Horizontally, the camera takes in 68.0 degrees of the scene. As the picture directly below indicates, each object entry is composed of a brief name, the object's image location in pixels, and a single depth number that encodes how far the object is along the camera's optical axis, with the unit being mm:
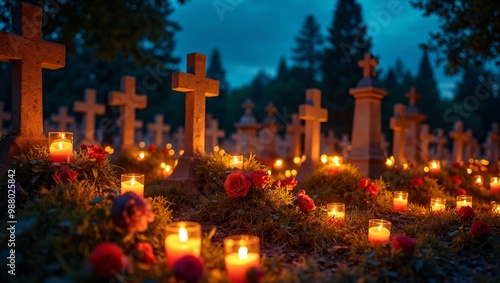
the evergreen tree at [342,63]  29328
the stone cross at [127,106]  9430
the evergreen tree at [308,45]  42656
